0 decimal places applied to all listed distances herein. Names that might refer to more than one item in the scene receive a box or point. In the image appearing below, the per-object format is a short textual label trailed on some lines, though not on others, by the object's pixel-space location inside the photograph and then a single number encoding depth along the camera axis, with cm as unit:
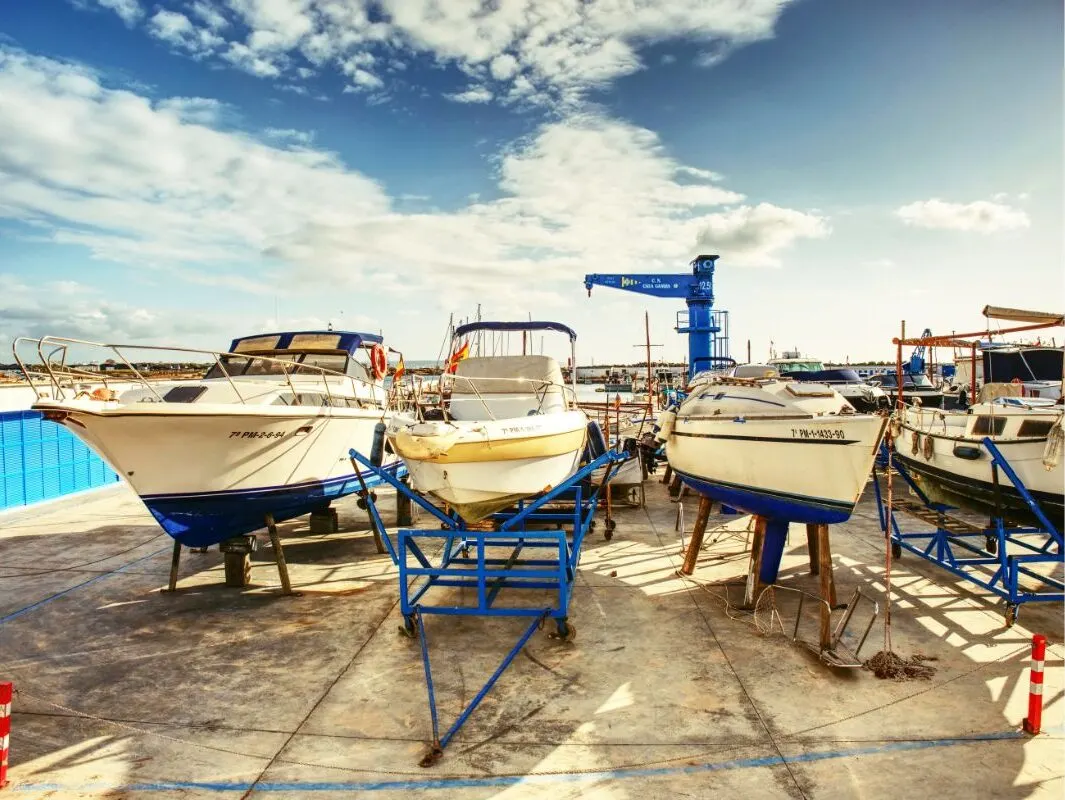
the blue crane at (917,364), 3188
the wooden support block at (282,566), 729
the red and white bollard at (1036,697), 422
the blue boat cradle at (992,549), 603
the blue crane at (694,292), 1662
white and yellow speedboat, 582
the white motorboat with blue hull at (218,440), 638
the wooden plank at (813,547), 758
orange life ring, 1062
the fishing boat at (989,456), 647
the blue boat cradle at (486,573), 565
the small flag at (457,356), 1009
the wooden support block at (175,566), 743
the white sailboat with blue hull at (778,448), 574
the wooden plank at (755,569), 670
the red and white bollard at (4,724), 363
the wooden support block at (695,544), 773
